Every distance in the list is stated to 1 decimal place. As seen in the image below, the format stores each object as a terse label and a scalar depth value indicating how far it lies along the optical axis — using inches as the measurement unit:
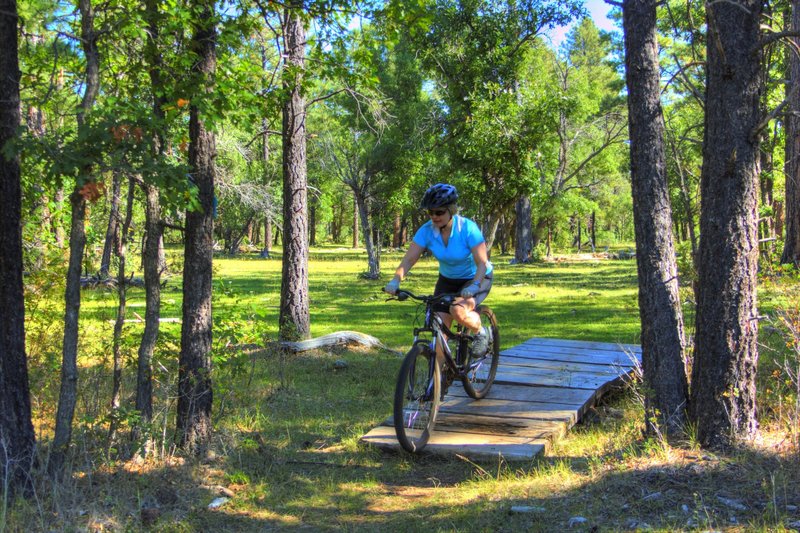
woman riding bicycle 230.2
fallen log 407.5
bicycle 214.1
